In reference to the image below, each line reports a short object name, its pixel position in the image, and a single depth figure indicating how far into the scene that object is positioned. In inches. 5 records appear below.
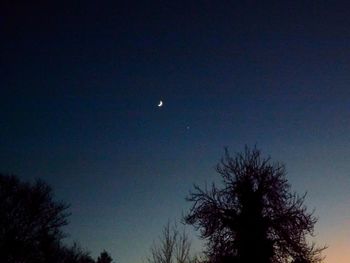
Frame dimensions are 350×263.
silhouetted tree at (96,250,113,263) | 3525.3
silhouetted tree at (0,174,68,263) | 1605.6
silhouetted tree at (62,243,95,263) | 2506.2
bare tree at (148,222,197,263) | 1032.8
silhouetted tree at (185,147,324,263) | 871.7
